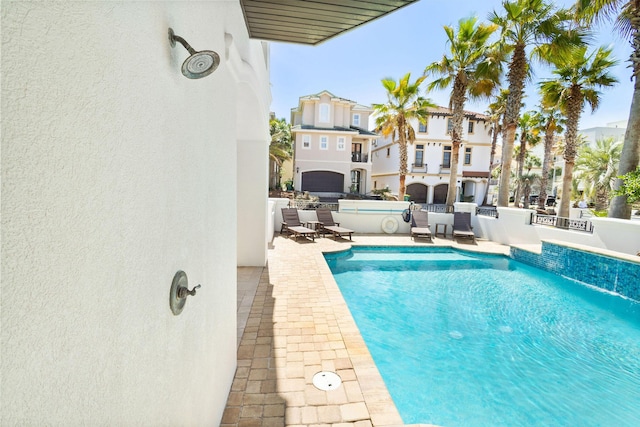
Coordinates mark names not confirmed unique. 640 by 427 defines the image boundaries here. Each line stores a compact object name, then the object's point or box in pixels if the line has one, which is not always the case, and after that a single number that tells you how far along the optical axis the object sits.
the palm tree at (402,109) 17.72
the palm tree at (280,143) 26.42
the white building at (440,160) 29.72
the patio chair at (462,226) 13.58
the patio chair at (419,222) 13.90
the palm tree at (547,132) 21.55
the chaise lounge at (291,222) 12.52
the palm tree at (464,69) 14.39
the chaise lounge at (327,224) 12.91
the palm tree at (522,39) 12.02
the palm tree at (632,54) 10.13
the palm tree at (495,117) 22.90
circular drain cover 3.58
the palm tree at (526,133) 24.64
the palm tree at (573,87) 13.89
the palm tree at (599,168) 20.88
